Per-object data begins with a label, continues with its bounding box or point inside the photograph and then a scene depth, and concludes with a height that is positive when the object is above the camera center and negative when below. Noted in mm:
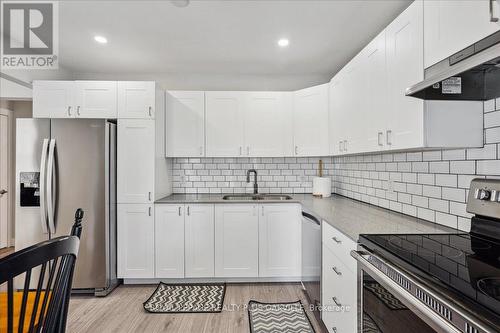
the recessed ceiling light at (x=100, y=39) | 2813 +1281
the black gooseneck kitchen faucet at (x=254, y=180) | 3746 -170
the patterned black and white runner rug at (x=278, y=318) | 2318 -1308
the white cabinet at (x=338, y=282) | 1665 -762
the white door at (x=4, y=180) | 4555 -202
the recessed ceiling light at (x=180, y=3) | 2193 +1277
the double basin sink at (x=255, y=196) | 3699 -379
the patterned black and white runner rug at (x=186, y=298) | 2650 -1304
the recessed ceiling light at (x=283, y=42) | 2861 +1273
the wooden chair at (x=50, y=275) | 765 -329
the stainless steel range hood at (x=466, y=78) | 1100 +402
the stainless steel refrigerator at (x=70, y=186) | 2887 -189
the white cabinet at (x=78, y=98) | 3086 +752
